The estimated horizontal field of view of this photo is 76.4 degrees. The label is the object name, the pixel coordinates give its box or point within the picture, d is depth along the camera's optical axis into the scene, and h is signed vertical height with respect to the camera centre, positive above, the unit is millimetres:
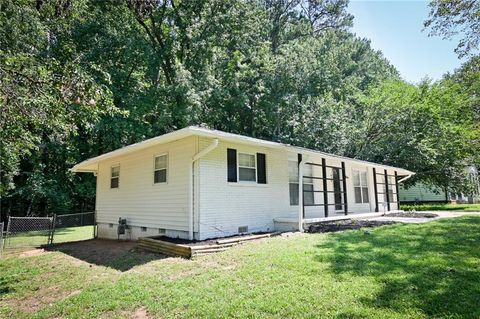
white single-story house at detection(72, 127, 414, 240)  8516 +389
